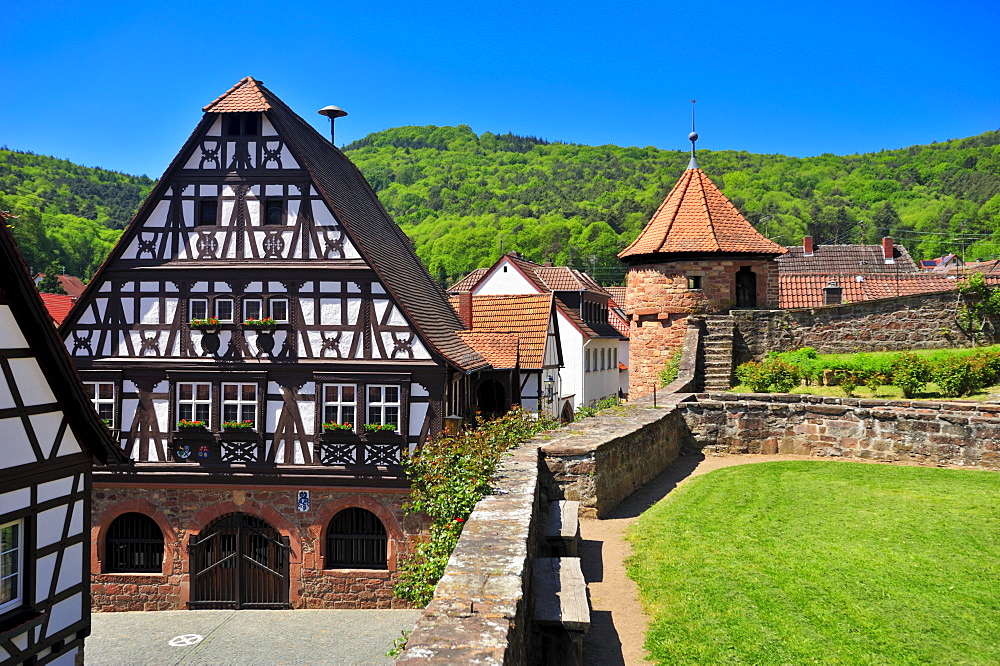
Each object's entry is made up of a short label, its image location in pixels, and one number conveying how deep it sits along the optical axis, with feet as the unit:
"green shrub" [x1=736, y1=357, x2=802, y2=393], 61.41
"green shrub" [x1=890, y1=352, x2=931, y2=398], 53.62
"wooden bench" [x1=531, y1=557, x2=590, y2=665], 18.76
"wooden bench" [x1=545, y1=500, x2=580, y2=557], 26.09
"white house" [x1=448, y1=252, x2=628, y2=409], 119.14
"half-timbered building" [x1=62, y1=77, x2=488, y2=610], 58.39
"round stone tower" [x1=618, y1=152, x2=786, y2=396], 74.64
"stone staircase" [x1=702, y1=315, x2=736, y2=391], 69.72
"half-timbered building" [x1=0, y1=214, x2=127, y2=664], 27.61
